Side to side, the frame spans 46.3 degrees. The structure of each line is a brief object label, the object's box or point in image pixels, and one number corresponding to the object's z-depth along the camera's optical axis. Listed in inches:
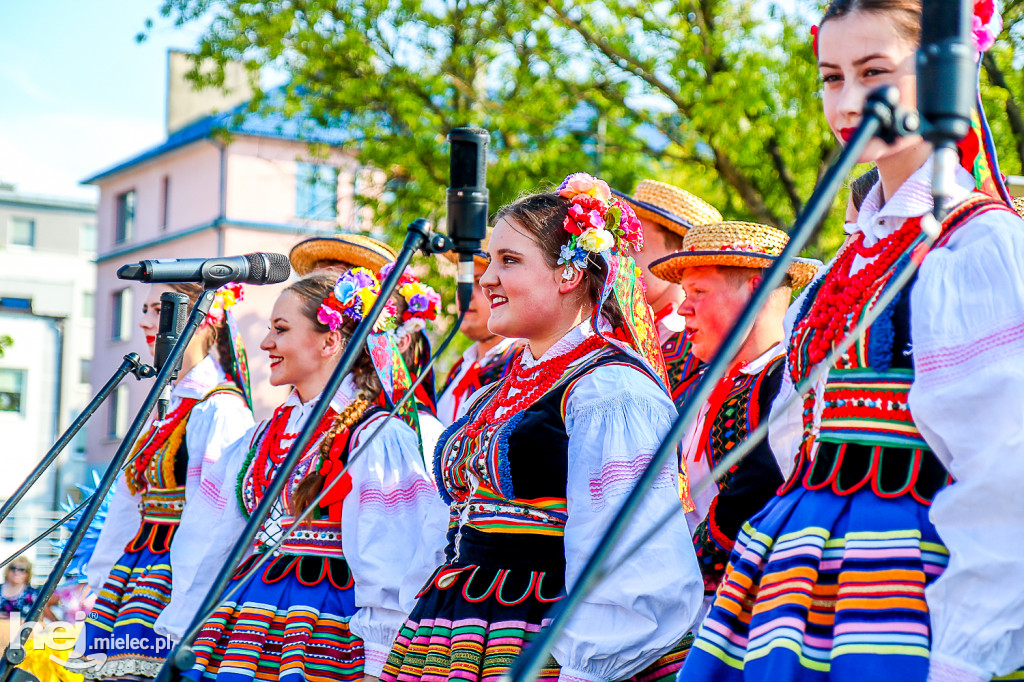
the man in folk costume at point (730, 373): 118.3
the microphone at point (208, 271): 119.0
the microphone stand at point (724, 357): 55.9
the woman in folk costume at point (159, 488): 177.3
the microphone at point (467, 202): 106.9
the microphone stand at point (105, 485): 103.3
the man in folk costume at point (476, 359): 184.4
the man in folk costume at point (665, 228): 173.6
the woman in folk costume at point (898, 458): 66.6
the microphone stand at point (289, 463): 81.5
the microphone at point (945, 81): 59.8
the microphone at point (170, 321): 126.0
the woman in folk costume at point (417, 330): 167.9
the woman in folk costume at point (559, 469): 99.8
